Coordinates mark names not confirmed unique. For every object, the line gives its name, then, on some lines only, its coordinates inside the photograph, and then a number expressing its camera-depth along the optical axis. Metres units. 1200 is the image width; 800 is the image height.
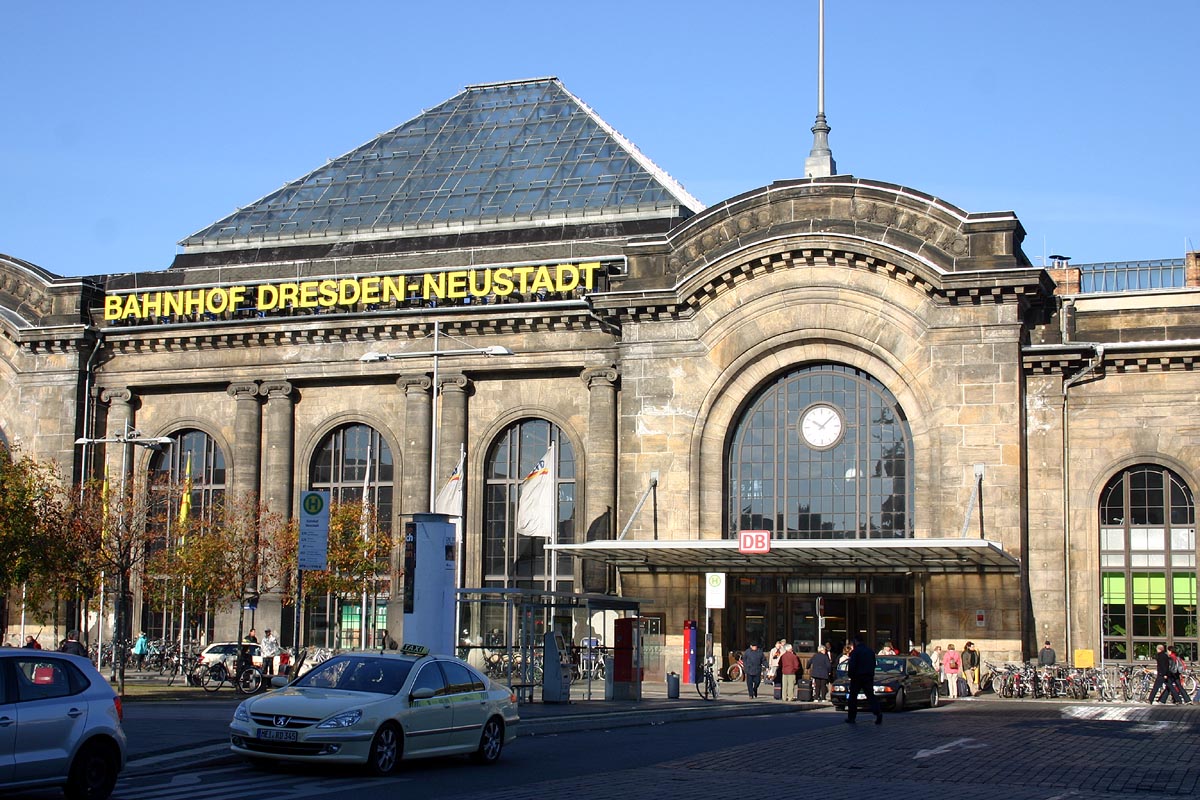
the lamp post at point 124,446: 42.50
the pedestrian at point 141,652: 52.47
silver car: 15.96
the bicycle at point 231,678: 39.03
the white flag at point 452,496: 46.66
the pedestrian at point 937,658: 43.45
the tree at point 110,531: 42.94
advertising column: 31.92
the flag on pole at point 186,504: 50.82
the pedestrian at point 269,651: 44.88
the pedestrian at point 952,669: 42.56
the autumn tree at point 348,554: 49.34
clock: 47.12
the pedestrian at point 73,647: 32.28
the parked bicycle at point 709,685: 38.66
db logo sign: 41.97
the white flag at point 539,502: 45.53
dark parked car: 36.78
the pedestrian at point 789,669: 40.00
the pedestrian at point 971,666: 43.19
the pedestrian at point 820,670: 39.62
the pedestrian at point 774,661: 44.15
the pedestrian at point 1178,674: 40.44
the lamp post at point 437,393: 43.81
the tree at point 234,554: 47.94
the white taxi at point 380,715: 19.52
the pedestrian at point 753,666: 40.66
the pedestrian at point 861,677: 30.92
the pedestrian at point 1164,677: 40.19
